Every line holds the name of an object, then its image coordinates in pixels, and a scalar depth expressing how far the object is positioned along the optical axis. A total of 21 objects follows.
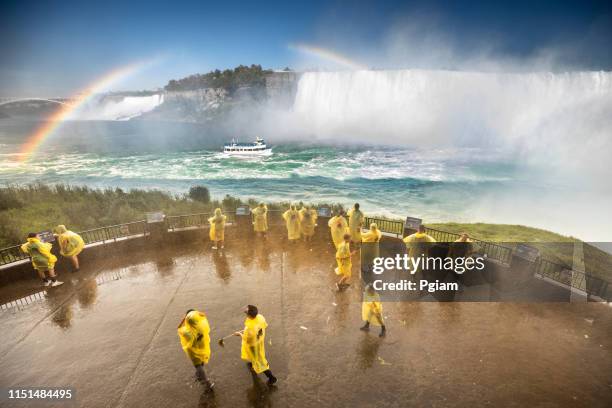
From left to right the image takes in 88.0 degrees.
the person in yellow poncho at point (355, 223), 10.47
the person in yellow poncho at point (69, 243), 9.10
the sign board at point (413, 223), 10.42
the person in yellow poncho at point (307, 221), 11.25
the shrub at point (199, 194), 25.33
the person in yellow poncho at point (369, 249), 9.06
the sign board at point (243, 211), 13.14
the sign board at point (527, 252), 8.16
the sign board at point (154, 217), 11.41
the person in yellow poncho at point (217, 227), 10.66
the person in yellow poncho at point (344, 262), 7.97
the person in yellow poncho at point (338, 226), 10.08
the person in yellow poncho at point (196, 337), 5.07
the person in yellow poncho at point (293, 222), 11.05
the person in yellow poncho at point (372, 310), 6.39
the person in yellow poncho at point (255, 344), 5.16
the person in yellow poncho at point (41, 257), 8.37
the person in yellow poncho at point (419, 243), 8.41
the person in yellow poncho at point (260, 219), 11.46
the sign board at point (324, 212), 13.13
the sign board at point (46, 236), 9.06
